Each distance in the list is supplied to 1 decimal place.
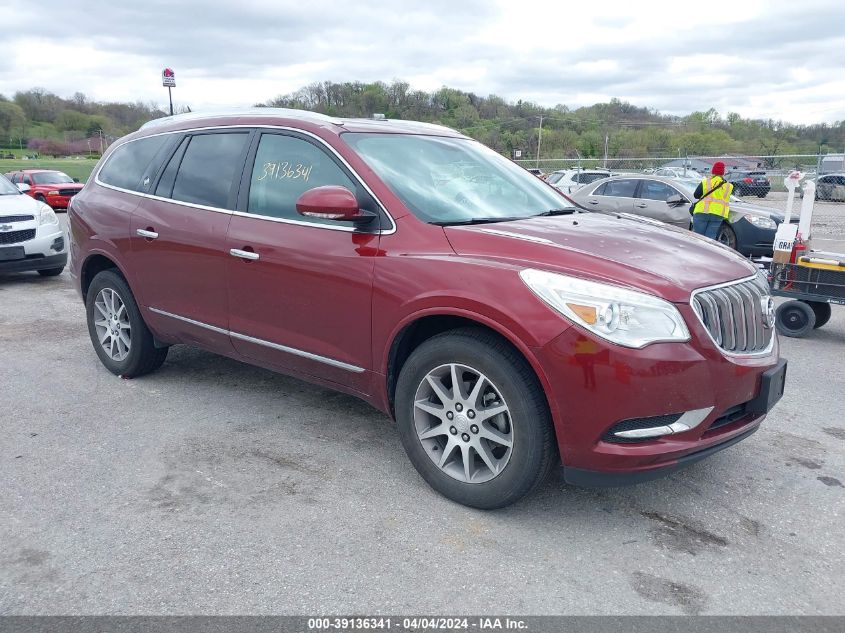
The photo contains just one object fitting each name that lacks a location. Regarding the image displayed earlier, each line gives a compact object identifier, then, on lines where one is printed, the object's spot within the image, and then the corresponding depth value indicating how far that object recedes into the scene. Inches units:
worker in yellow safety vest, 414.0
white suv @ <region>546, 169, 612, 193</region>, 892.6
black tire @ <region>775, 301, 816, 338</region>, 275.9
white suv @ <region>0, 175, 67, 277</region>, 362.3
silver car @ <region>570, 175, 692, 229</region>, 537.3
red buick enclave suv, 116.6
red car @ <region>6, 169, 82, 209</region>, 917.8
